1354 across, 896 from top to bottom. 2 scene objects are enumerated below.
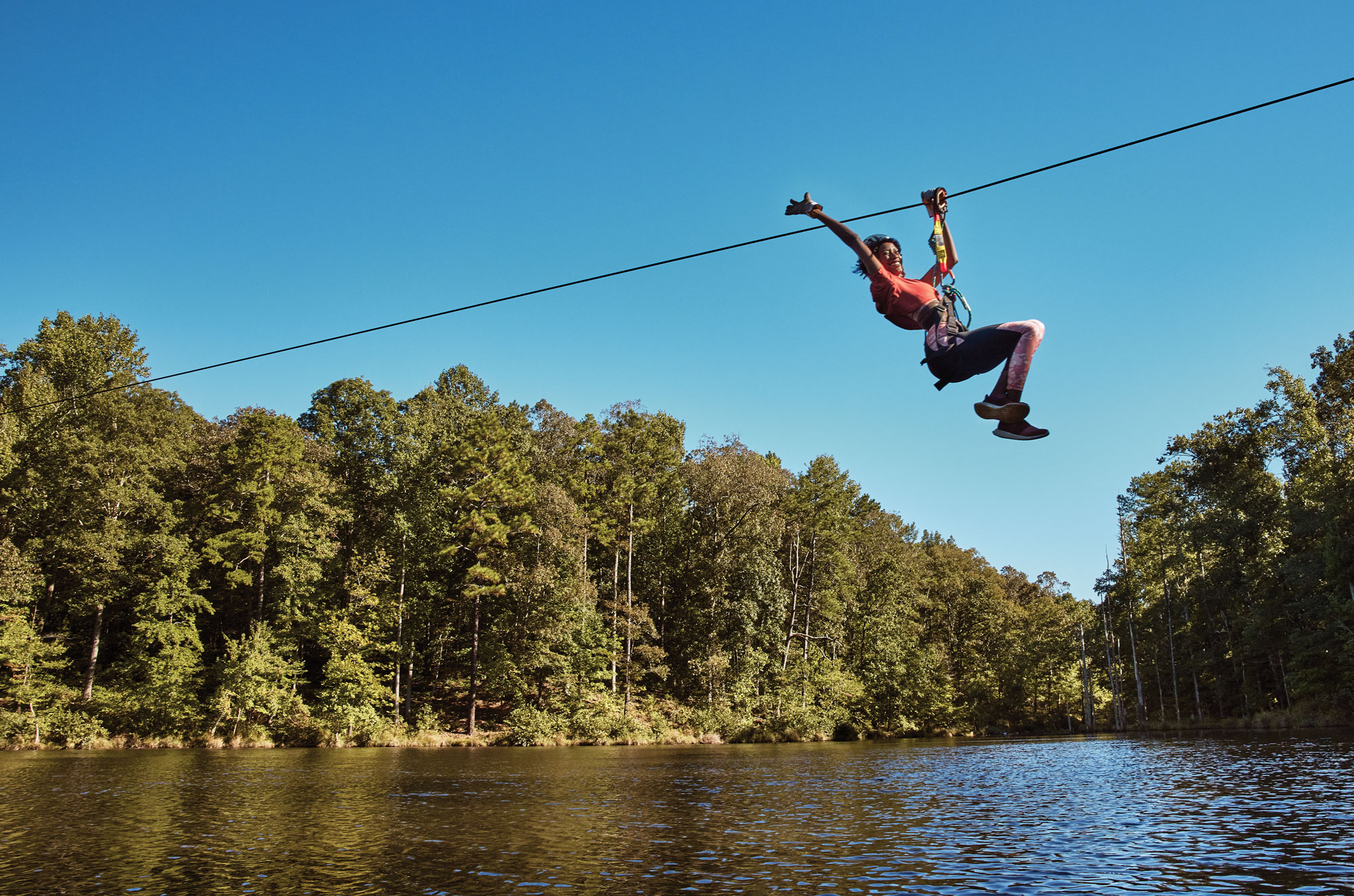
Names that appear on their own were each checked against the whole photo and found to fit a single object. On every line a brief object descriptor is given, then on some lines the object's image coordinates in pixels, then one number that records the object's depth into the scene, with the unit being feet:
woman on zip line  20.04
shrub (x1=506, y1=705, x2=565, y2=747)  138.82
